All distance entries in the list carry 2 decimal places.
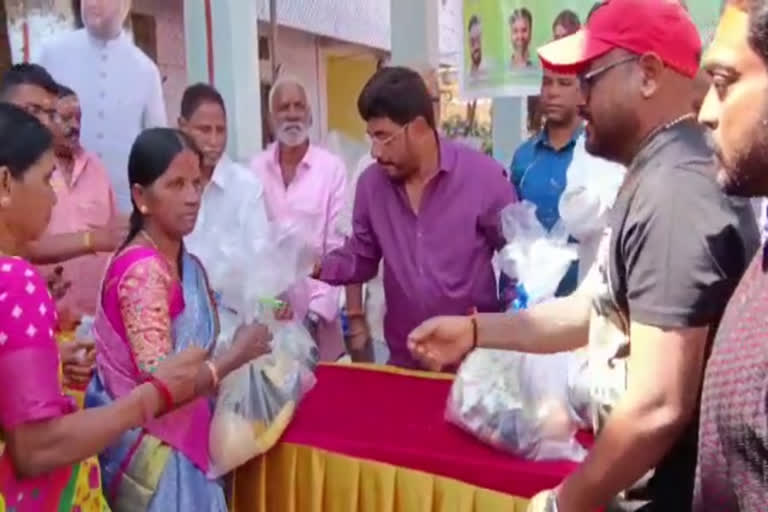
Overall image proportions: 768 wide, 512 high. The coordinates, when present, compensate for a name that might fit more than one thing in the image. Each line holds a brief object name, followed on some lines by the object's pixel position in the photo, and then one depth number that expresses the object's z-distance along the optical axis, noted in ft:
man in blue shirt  10.55
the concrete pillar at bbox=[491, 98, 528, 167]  23.41
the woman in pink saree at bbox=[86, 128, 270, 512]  6.64
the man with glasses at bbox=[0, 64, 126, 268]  8.90
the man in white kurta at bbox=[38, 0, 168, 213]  12.60
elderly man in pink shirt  11.39
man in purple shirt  8.97
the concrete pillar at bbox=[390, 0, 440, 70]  17.51
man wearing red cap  3.97
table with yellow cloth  6.38
